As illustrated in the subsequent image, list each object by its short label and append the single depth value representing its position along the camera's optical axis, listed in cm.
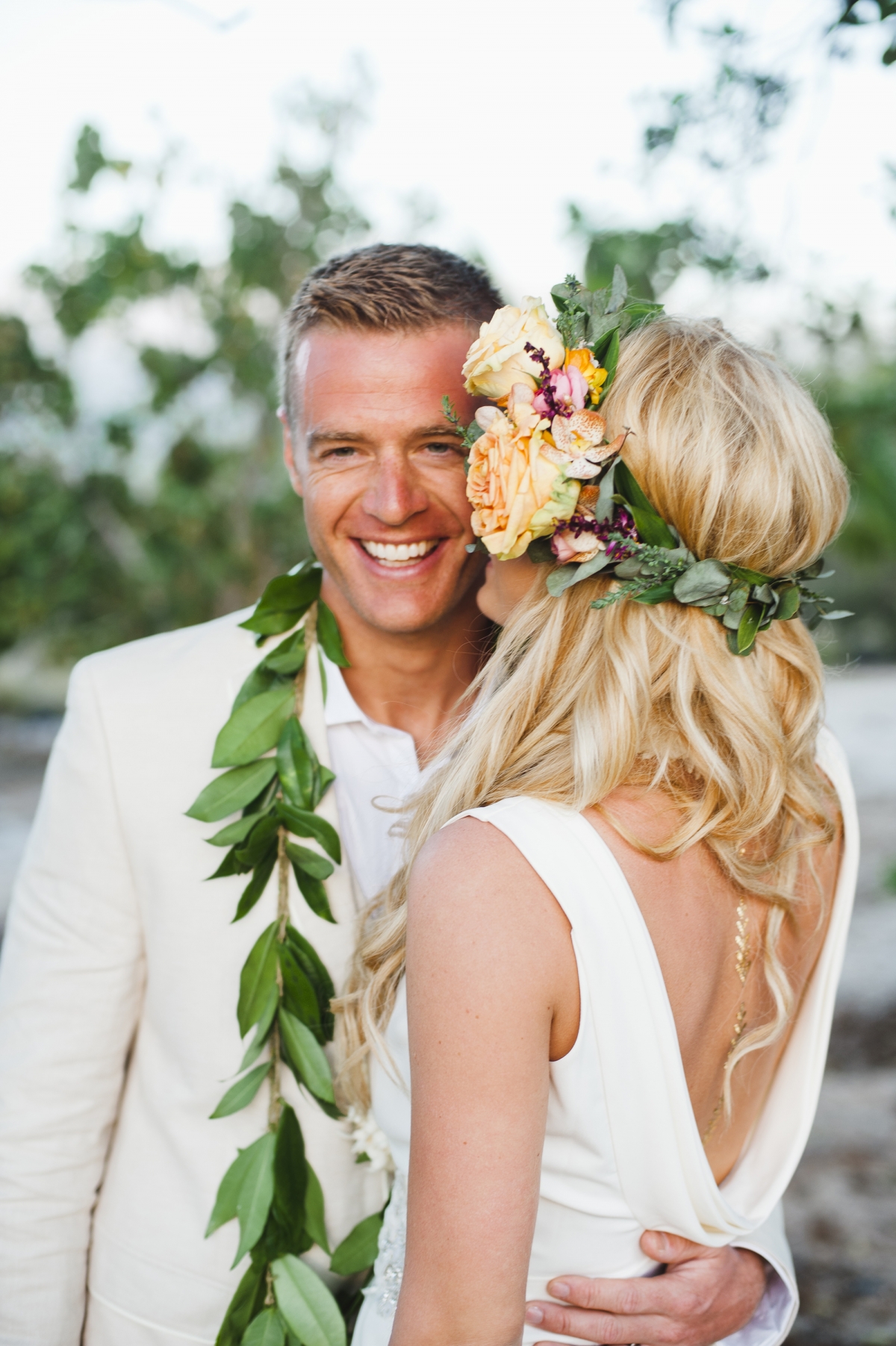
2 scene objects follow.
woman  131
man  152
